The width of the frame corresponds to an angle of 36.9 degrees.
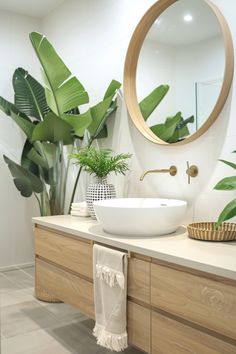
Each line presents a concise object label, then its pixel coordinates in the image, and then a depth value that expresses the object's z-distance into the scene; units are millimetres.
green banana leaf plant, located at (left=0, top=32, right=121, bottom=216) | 2486
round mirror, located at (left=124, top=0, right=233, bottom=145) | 1849
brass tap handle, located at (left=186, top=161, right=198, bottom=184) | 1943
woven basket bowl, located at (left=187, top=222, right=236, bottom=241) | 1565
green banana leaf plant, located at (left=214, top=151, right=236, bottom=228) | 1320
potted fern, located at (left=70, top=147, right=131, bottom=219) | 2303
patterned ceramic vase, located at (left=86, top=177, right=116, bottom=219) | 2295
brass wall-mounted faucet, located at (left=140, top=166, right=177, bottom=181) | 2074
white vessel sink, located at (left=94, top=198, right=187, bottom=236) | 1583
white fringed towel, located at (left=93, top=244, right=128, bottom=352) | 1572
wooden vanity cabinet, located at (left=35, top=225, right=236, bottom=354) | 1178
